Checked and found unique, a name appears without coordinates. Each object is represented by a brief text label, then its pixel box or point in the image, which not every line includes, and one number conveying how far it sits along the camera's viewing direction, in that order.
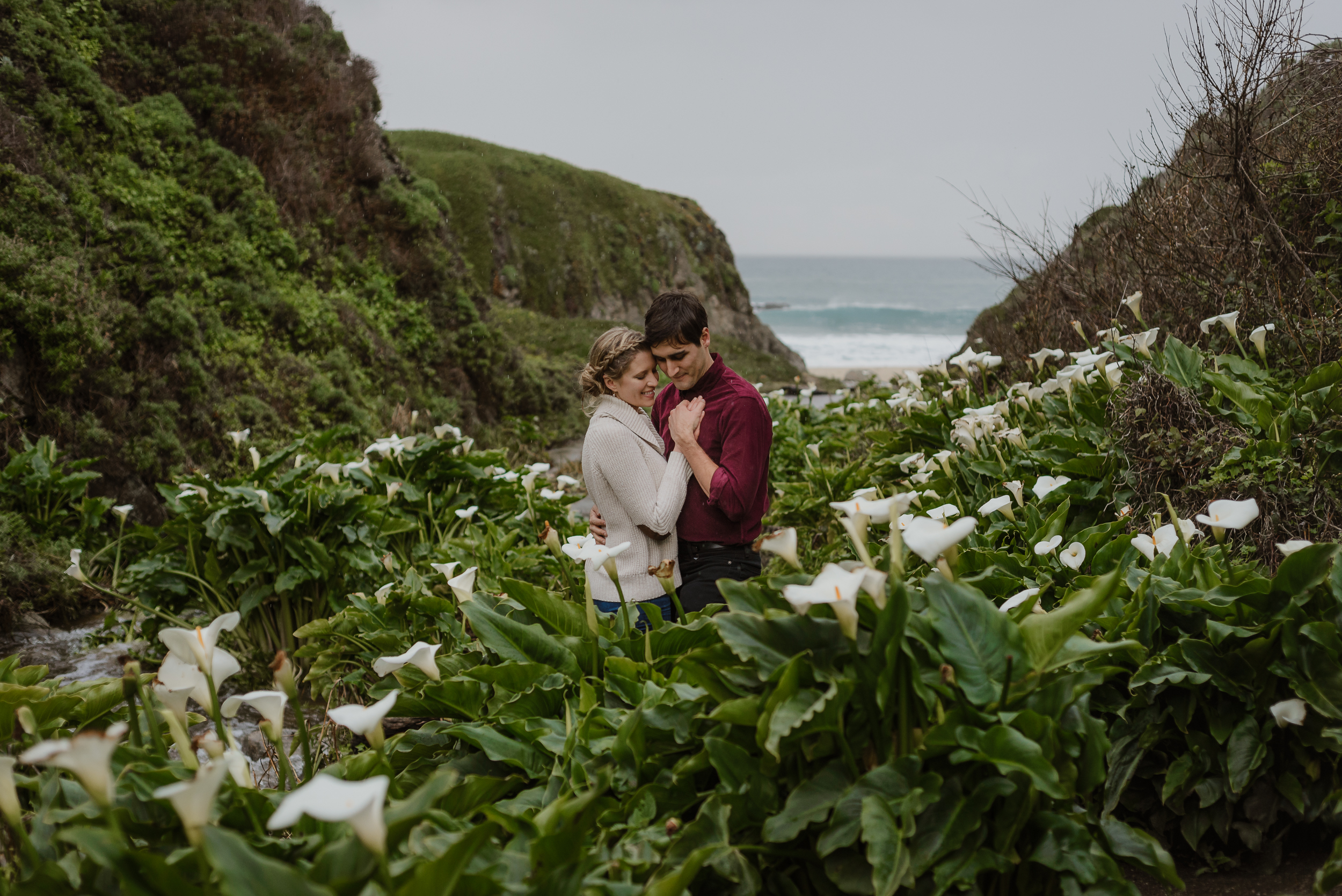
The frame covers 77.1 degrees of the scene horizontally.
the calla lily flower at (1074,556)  2.68
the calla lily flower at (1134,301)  4.33
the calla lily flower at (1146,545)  2.42
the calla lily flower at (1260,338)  3.80
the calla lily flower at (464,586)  2.58
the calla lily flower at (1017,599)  2.10
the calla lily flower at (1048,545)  2.58
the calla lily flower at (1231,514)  2.22
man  3.16
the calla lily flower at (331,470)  4.80
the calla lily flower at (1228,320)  3.83
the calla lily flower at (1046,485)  3.37
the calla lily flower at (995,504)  2.59
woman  3.15
